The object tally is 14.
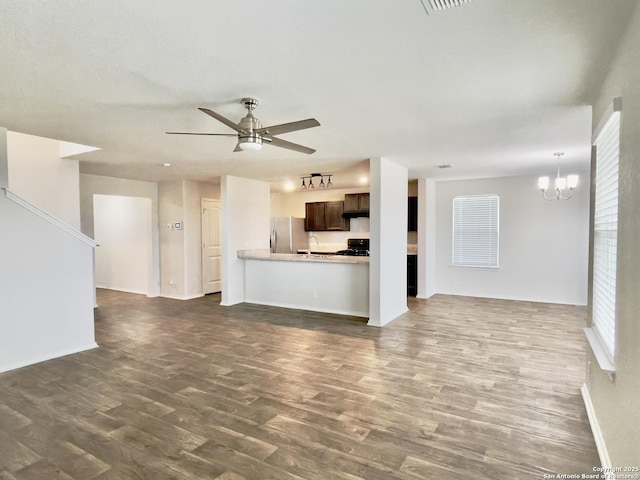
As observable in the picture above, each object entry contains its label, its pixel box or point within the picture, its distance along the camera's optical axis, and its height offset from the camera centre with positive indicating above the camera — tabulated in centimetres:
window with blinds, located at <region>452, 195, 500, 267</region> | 723 -8
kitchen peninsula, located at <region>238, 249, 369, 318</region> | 584 -95
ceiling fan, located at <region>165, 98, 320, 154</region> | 276 +78
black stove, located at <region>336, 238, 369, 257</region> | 839 -48
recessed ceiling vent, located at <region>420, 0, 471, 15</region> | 159 +101
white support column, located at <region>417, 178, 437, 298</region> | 729 -19
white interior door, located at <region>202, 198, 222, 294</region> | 772 -40
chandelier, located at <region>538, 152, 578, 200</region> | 528 +65
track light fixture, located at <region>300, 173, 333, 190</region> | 672 +101
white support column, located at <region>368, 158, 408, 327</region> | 509 -22
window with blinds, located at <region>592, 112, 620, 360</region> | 209 -4
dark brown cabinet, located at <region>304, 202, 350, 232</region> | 890 +28
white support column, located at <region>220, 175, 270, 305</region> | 668 +6
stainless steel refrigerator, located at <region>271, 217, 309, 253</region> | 841 -16
